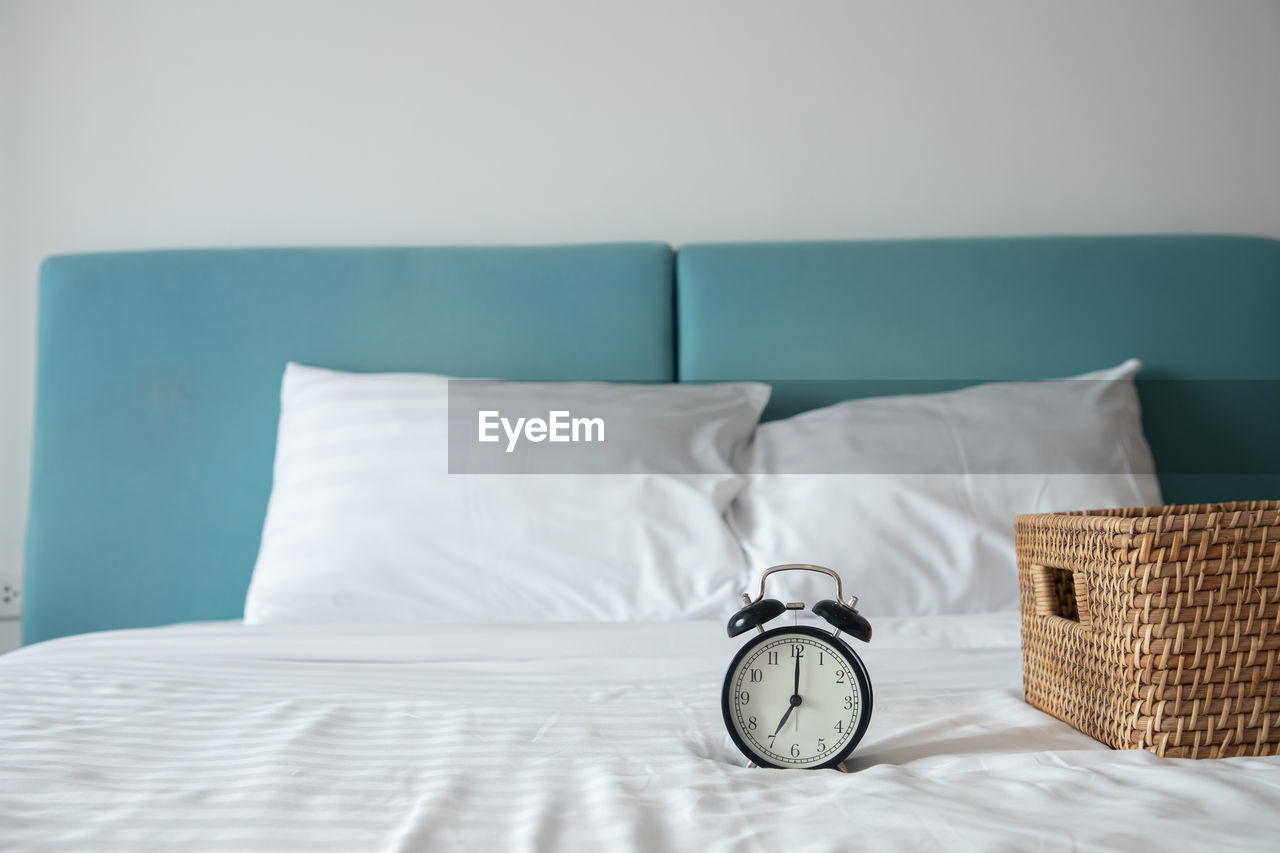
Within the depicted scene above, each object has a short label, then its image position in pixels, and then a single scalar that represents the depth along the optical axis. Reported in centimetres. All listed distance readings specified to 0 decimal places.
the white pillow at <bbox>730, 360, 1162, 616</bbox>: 134
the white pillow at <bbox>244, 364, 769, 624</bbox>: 134
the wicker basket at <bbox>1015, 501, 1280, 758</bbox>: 69
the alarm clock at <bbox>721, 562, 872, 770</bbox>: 70
